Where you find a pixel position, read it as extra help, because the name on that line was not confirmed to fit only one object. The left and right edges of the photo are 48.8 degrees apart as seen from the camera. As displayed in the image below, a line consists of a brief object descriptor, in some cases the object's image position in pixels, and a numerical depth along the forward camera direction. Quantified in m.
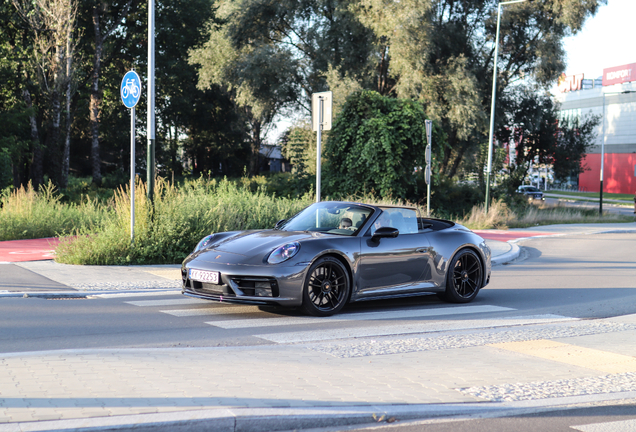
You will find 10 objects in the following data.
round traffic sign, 12.62
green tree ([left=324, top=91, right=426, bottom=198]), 27.27
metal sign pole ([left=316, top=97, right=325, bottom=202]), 13.64
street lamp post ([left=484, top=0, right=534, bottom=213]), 27.81
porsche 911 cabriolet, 8.17
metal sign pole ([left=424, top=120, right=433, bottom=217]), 18.33
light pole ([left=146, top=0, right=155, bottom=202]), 13.07
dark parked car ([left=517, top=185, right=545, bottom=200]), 52.24
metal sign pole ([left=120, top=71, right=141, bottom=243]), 12.62
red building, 82.31
